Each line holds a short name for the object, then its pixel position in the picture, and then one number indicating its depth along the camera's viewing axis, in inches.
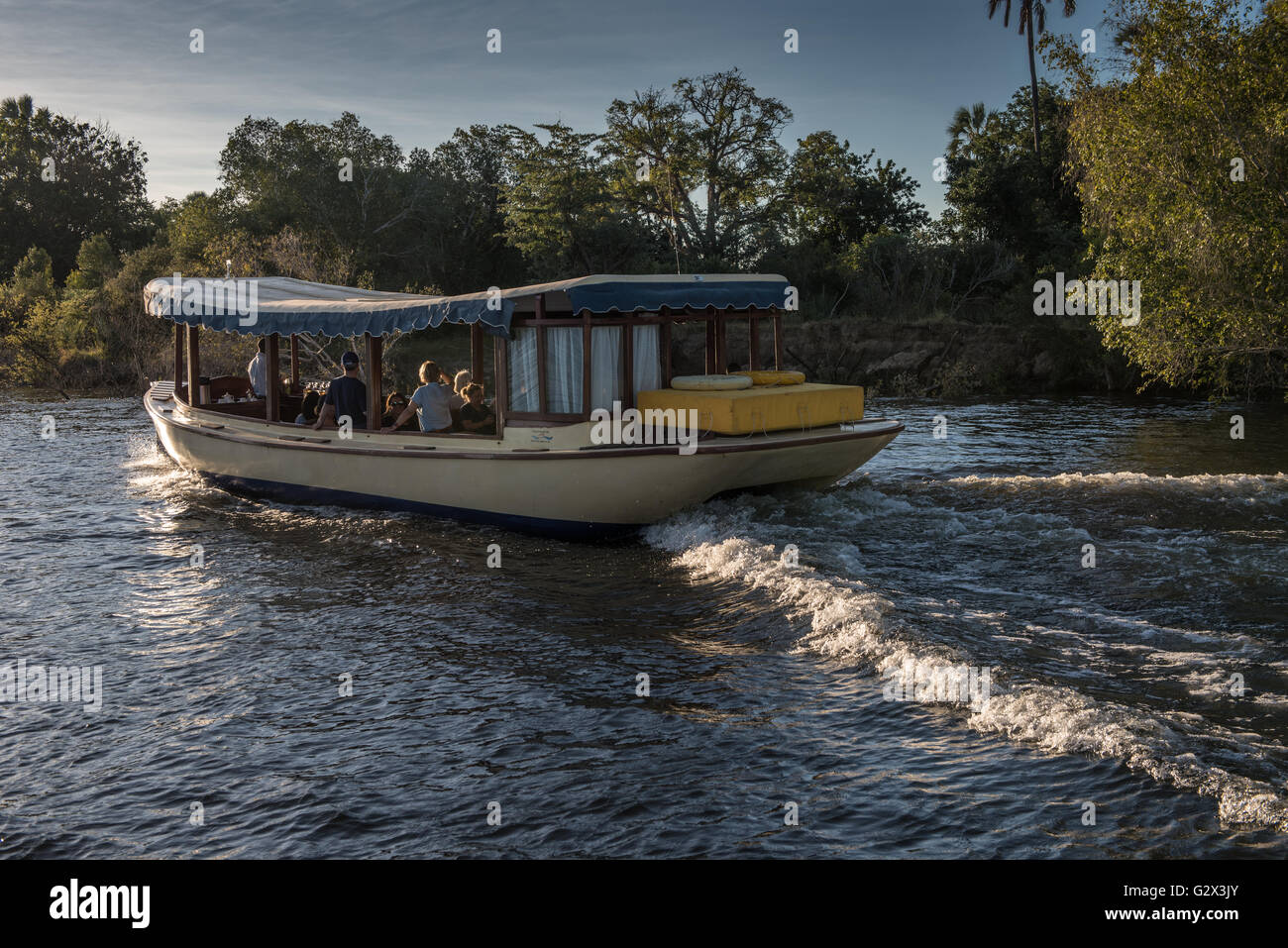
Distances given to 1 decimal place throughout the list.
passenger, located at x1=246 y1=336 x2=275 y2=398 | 689.6
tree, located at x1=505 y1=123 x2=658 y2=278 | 1583.4
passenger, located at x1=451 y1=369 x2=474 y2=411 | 559.5
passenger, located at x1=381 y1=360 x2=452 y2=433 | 542.3
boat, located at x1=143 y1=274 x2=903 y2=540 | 472.1
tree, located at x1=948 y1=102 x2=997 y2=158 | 1831.9
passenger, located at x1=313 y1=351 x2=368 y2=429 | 579.2
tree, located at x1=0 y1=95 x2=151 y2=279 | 2315.5
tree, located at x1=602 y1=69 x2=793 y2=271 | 1616.6
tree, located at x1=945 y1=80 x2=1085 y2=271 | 1523.1
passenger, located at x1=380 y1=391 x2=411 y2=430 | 596.1
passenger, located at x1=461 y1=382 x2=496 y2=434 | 533.3
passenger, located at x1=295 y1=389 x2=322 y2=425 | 618.8
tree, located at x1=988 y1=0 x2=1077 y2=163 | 1905.8
